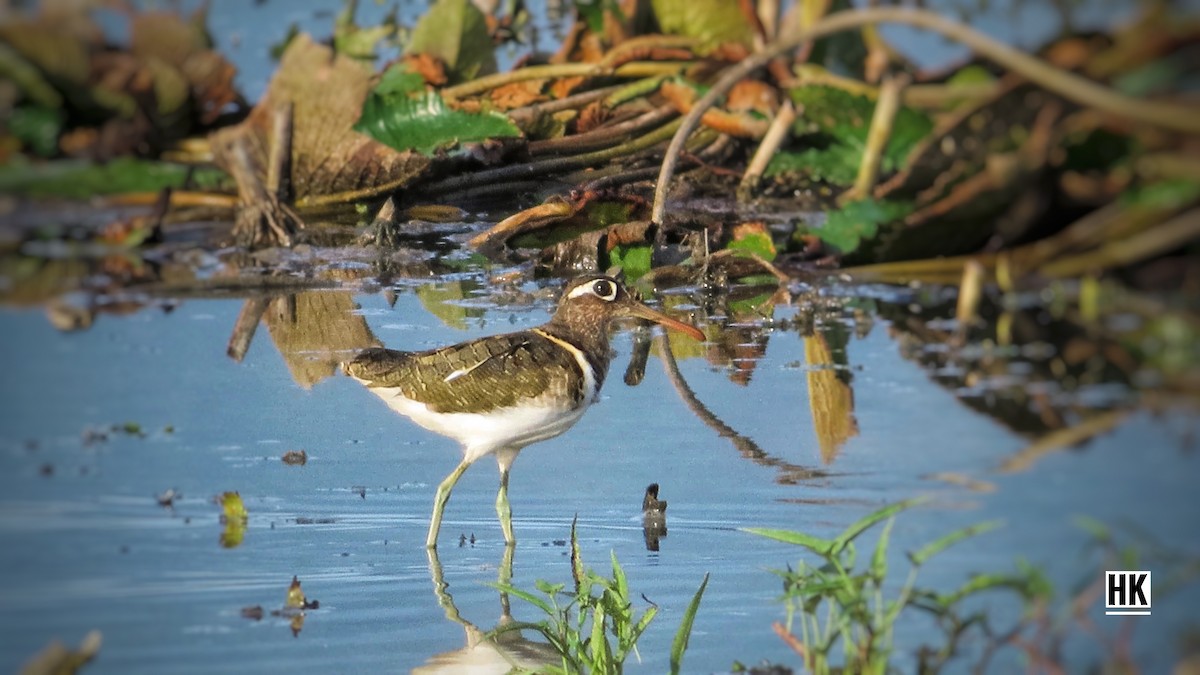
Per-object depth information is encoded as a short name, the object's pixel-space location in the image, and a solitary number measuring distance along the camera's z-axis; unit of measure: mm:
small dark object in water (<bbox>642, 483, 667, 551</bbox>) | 7035
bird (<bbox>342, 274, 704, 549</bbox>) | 7445
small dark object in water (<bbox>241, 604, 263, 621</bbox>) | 6262
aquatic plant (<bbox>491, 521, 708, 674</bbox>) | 5680
